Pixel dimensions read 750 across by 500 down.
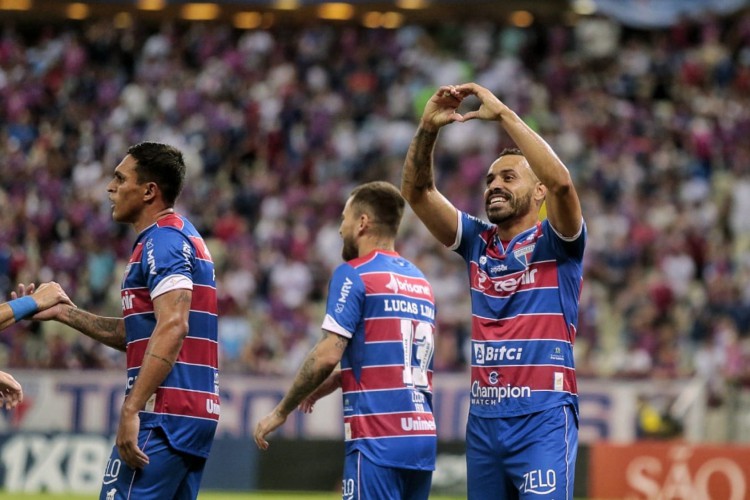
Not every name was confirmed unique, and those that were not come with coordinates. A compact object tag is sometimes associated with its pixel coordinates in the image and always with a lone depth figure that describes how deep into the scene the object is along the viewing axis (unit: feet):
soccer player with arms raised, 42.70
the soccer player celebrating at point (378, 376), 45.14
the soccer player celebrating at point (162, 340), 40.52
